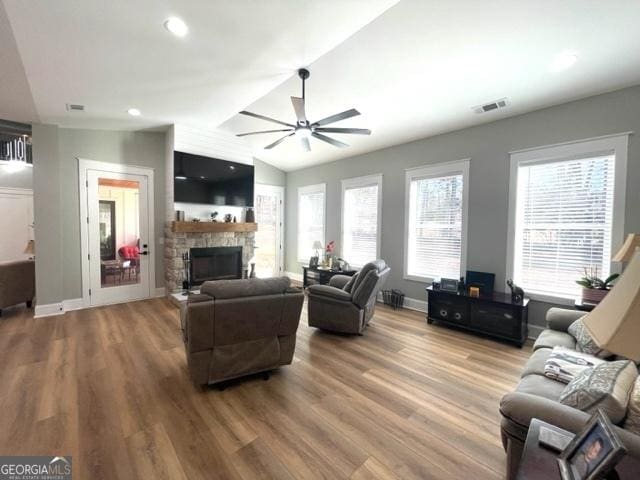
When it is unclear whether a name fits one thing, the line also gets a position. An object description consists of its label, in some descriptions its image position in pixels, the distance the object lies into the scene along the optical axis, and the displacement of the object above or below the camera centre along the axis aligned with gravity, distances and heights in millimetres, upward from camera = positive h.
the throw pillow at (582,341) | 2145 -892
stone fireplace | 5133 -437
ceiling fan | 2859 +1144
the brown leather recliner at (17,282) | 4227 -927
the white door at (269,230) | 7172 -68
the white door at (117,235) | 4797 -177
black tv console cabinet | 3447 -1105
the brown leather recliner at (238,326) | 2281 -864
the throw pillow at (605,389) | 1301 -777
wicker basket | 5027 -1253
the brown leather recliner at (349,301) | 3531 -954
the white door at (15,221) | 6125 +58
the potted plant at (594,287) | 2912 -575
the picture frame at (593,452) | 734 -642
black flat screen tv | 5066 +893
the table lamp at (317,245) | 5931 -368
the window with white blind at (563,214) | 3180 +221
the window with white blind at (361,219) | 5520 +208
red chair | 5164 -569
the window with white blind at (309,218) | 6691 +255
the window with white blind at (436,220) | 4367 +160
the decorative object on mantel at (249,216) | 6090 +243
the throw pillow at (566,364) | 1826 -913
